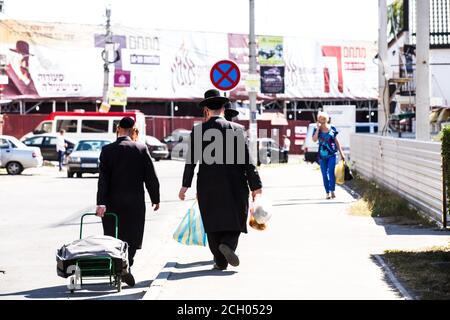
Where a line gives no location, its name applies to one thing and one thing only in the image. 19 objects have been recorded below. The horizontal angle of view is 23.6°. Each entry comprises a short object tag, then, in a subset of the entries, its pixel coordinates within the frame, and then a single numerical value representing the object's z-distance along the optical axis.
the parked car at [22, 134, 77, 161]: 47.31
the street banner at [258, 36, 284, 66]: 74.88
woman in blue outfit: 19.95
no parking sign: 19.16
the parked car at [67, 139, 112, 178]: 33.53
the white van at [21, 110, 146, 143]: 50.91
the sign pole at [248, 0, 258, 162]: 33.28
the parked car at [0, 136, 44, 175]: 36.94
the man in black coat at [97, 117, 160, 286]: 10.08
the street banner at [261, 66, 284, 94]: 72.81
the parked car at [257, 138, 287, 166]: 47.19
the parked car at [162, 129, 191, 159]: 57.69
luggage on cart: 8.90
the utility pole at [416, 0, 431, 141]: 18.42
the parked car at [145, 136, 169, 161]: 53.02
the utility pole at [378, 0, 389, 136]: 29.28
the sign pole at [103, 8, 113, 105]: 56.41
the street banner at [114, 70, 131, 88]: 67.19
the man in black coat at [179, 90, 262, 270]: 10.32
